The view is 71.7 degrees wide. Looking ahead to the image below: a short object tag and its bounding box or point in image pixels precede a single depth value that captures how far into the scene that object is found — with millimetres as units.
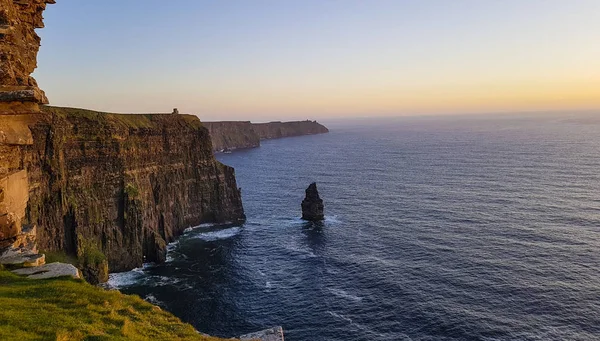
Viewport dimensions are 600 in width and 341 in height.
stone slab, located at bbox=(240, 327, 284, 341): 25741
